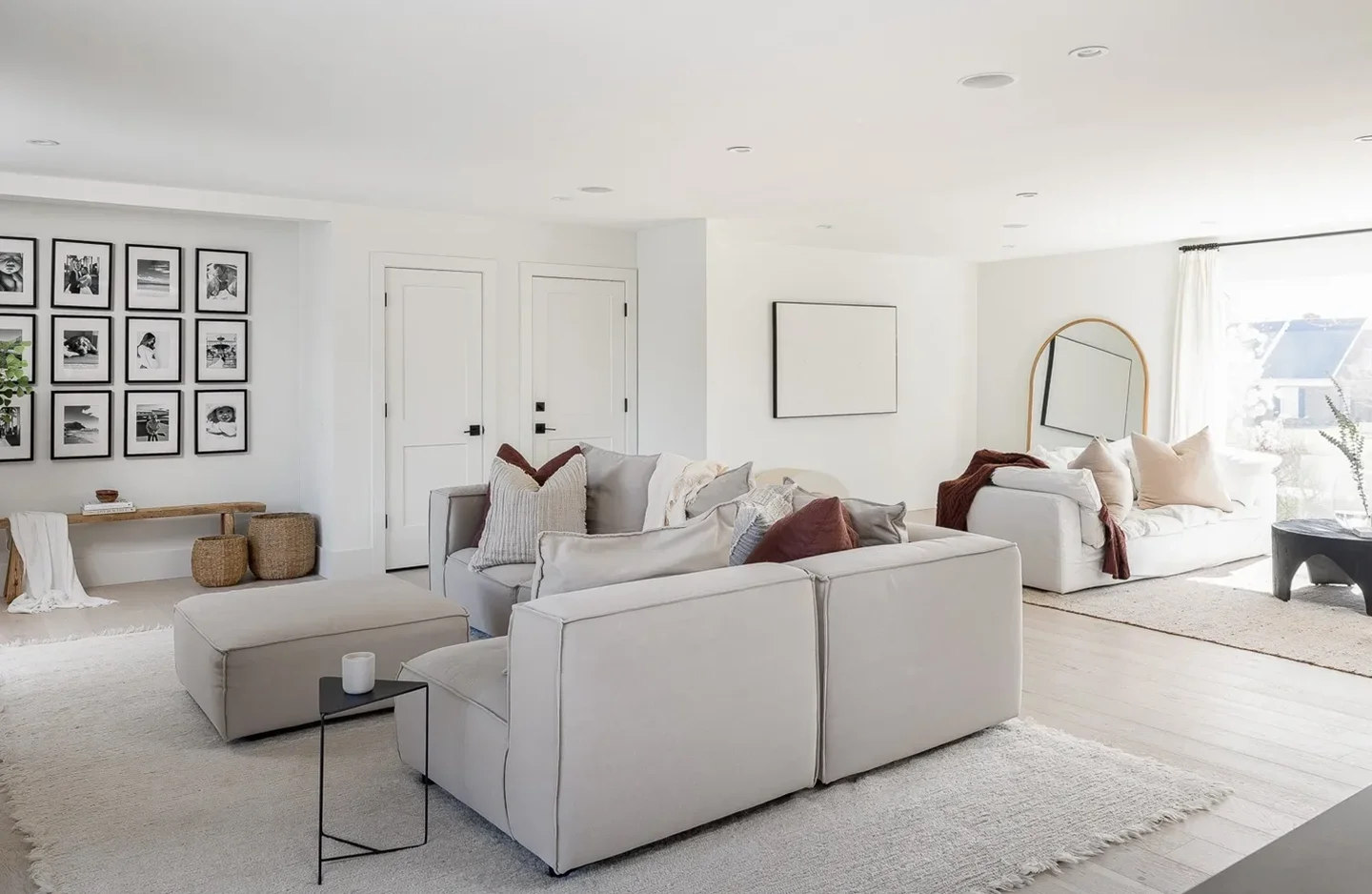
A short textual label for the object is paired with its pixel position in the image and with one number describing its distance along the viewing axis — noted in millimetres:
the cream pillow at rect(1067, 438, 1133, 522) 6195
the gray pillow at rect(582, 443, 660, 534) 4754
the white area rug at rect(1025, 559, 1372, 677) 4723
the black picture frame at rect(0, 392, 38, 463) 5918
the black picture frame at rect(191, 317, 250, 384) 6453
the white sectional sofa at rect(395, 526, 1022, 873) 2463
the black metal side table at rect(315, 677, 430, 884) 2494
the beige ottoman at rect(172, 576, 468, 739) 3404
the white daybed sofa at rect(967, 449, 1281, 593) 5848
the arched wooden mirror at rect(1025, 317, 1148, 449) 8211
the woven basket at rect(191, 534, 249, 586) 6039
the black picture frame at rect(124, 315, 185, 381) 6215
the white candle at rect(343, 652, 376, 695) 2588
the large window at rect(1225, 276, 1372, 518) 7117
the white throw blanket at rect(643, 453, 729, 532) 4312
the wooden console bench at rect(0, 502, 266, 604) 5605
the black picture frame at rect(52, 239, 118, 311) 5957
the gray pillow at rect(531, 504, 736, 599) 2750
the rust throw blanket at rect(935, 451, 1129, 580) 6430
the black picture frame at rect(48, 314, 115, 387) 5988
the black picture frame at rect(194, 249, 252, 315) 6410
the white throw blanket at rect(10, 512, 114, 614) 5559
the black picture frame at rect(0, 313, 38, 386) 5918
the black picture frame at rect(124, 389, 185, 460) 6234
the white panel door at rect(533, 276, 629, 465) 7203
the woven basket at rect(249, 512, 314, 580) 6273
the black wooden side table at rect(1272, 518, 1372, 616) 5391
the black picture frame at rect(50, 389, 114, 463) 6137
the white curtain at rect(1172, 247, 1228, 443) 7645
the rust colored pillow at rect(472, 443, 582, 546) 4930
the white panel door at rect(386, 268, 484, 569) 6602
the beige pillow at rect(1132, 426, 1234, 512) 6676
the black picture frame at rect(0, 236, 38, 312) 5840
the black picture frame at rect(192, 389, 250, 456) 6465
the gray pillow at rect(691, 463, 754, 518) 3951
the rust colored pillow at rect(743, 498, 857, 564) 3115
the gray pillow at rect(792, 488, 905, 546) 3389
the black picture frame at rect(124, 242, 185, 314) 6168
